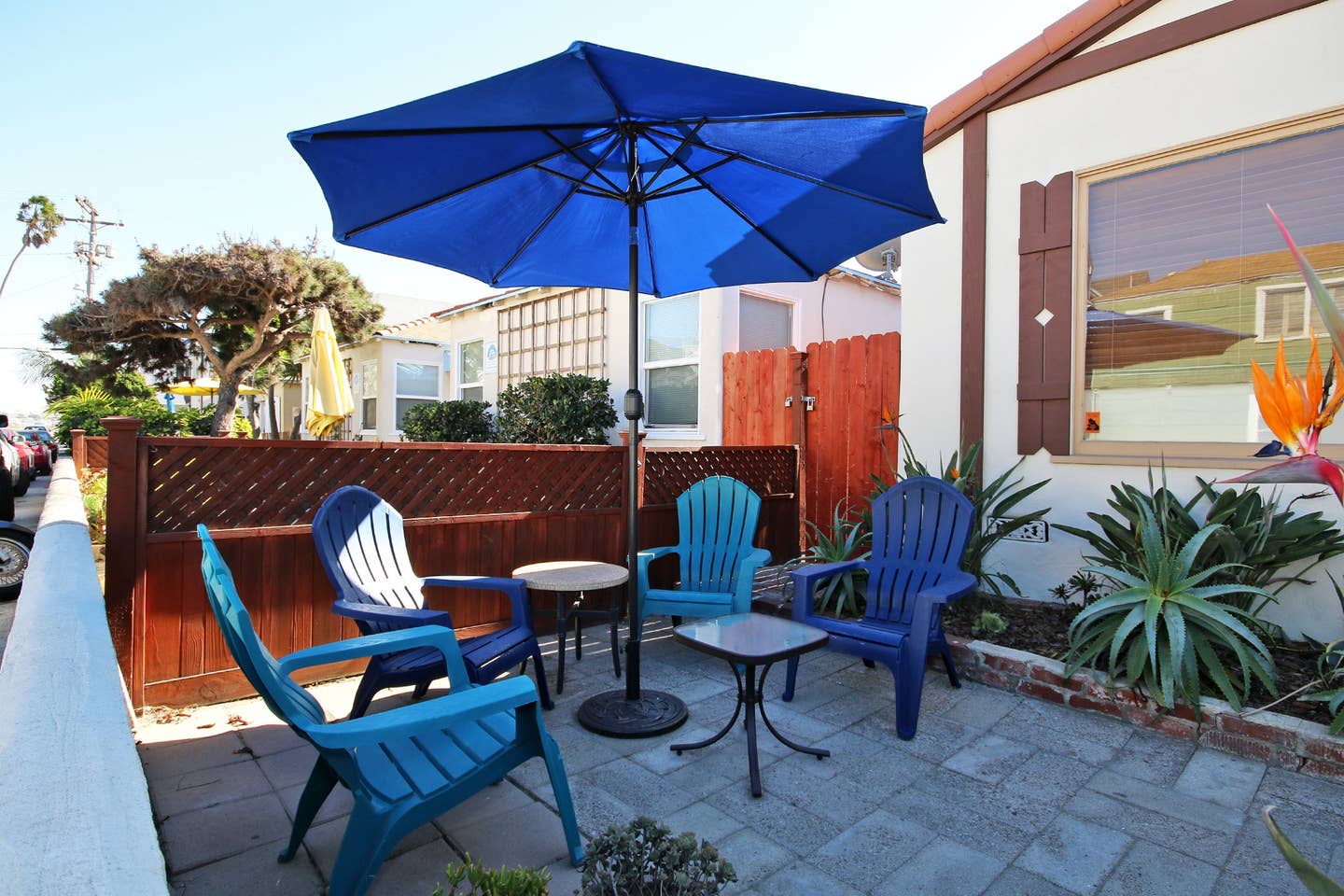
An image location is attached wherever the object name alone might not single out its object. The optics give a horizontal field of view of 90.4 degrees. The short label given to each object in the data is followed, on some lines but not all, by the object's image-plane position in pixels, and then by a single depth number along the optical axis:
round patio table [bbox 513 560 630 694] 3.13
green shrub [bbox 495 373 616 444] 7.41
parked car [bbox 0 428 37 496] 10.75
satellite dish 6.73
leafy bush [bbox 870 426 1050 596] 3.87
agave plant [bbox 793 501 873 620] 3.84
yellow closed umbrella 5.45
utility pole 24.83
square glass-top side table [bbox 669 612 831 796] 2.31
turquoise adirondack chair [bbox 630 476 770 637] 3.91
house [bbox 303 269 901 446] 6.75
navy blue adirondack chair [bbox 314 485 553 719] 2.49
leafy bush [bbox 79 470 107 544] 6.30
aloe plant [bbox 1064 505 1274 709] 2.62
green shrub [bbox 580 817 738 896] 1.30
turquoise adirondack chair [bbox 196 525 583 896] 1.58
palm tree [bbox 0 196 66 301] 23.78
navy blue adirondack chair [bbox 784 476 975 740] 2.73
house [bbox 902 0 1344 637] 3.29
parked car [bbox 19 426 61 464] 19.86
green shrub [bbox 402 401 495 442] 9.26
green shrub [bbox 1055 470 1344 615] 2.97
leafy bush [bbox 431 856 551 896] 1.18
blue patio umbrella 2.00
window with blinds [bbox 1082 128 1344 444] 3.27
